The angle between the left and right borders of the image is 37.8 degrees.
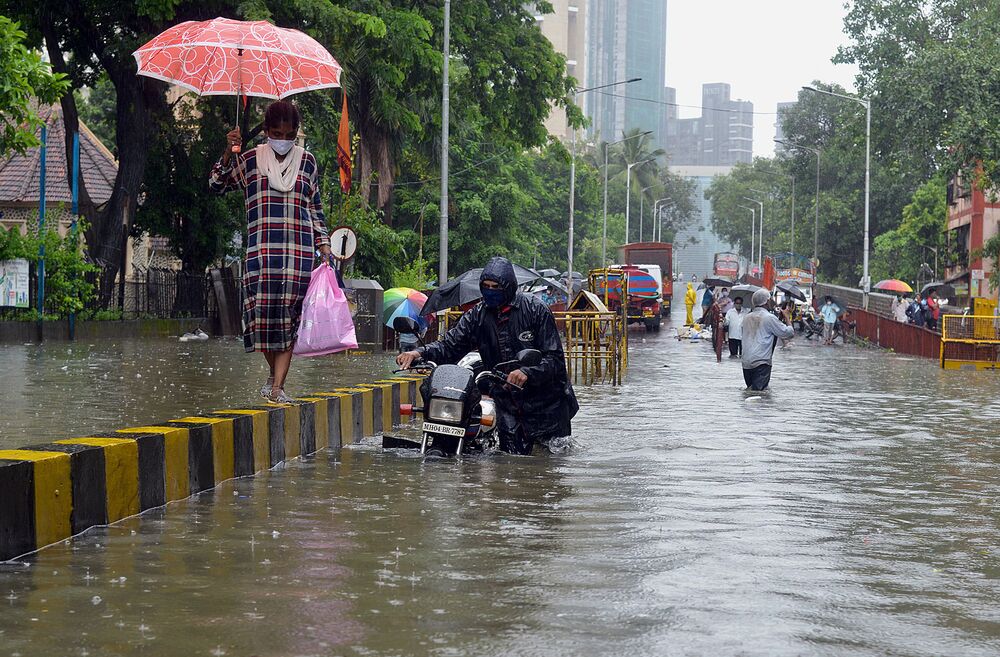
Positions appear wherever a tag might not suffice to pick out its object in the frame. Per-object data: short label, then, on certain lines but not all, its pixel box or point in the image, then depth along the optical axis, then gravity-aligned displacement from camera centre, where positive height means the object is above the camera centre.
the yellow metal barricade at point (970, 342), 30.39 -1.44
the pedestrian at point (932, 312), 43.25 -1.25
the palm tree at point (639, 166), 118.06 +8.69
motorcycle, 9.66 -0.90
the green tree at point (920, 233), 68.31 +1.88
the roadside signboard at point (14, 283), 24.55 -0.30
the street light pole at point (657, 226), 132.85 +4.08
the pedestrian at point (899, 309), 46.88 -1.19
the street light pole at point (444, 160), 30.39 +2.34
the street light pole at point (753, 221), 142.75 +4.97
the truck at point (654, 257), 66.62 +0.61
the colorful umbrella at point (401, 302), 24.30 -0.58
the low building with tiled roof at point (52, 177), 40.62 +2.53
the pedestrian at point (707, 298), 48.78 -0.96
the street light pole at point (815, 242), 76.11 +1.51
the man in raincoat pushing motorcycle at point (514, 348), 10.27 -0.56
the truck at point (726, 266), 114.88 +0.37
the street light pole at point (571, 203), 56.56 +2.65
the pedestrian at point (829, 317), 45.25 -1.42
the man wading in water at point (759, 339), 19.30 -0.92
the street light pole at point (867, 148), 52.59 +4.66
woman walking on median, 10.04 +0.31
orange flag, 16.98 +1.22
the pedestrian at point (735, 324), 29.01 -1.06
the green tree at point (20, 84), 18.28 +2.34
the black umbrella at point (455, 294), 20.81 -0.36
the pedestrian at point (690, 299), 50.28 -1.01
